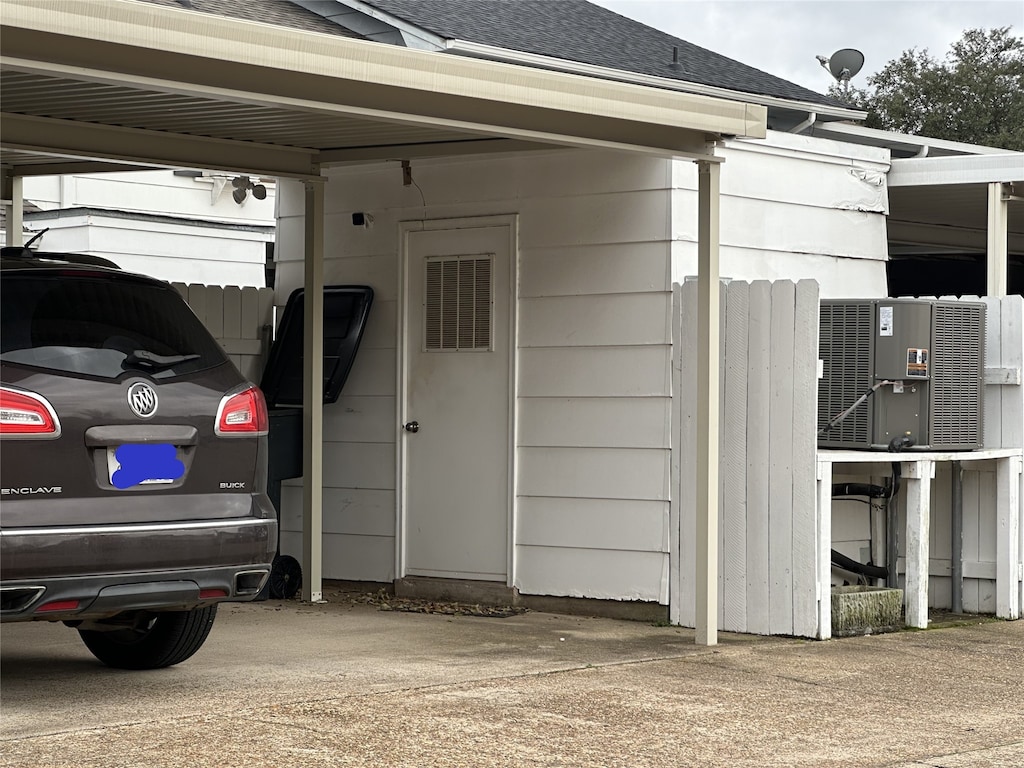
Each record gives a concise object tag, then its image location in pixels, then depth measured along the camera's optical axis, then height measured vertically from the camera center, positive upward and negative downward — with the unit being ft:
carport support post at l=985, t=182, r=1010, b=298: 32.45 +2.92
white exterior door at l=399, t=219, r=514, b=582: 30.83 -0.50
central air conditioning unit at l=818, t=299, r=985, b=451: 28.48 +0.11
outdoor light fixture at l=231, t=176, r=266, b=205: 32.91 +4.10
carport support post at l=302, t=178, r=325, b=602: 31.12 -0.50
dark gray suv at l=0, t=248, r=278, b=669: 17.76 -0.95
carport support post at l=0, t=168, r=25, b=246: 35.91 +4.04
